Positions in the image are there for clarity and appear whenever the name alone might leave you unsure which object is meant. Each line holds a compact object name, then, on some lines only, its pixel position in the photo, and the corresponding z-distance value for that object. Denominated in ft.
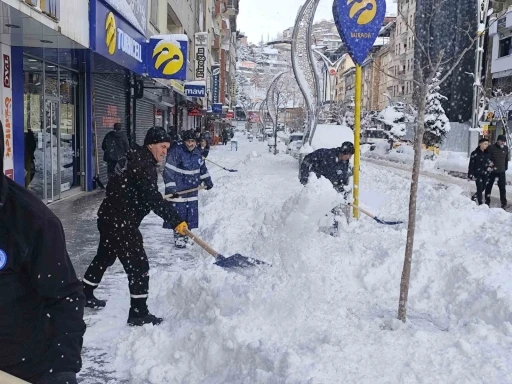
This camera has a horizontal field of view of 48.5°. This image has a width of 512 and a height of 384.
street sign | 24.70
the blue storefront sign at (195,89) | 81.09
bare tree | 13.79
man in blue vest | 24.77
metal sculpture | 62.49
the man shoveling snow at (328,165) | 25.25
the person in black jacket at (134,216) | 14.78
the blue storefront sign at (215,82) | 156.04
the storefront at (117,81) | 32.27
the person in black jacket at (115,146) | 41.32
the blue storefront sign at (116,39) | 30.19
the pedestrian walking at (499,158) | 40.93
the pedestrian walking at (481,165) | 40.68
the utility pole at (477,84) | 79.97
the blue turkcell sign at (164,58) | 45.39
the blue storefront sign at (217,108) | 149.48
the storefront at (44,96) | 24.61
